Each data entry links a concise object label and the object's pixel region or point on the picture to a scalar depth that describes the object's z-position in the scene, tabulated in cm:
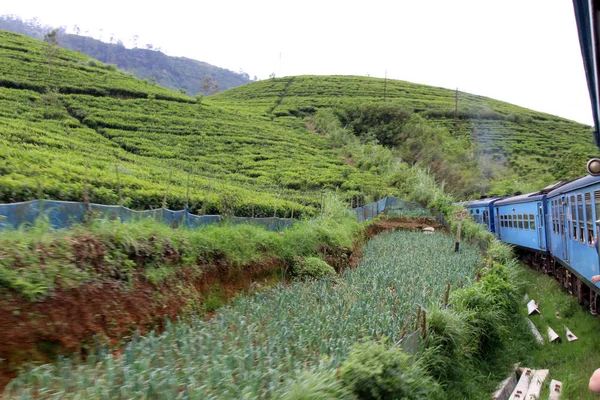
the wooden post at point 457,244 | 1632
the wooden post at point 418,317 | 674
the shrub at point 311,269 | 1141
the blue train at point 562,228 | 971
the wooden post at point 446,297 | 823
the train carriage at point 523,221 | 1618
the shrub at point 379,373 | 474
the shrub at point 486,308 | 877
